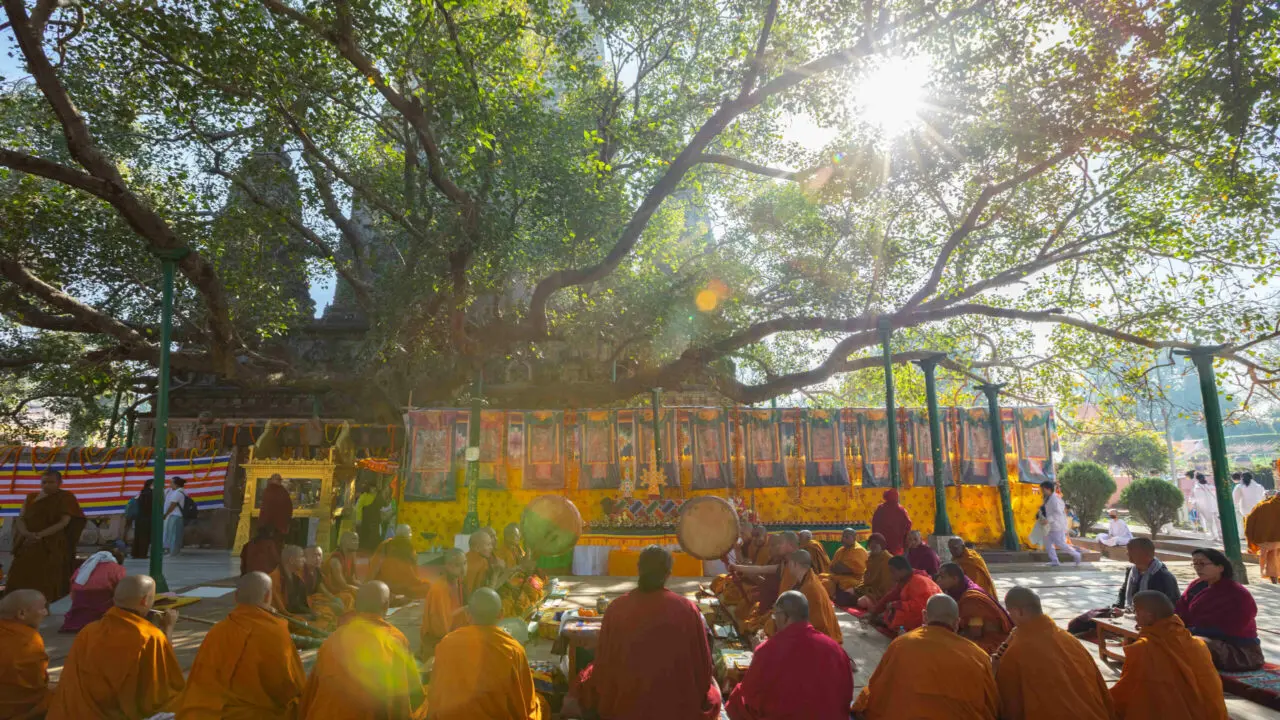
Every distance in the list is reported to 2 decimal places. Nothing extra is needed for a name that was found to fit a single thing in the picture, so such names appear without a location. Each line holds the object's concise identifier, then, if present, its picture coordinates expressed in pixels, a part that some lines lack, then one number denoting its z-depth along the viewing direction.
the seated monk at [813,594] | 5.72
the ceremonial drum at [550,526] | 8.43
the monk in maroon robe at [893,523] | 10.75
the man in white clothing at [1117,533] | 13.69
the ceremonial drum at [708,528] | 7.22
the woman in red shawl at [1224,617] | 5.56
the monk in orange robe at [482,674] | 3.86
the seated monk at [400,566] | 9.00
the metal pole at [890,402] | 10.92
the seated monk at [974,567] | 7.22
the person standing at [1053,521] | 12.86
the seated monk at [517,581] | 7.56
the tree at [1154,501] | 16.50
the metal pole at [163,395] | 8.66
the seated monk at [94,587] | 7.41
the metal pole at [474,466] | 12.55
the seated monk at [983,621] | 5.59
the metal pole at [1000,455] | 14.02
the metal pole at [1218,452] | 8.55
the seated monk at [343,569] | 8.34
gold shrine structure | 12.87
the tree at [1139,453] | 28.58
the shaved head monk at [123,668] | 4.21
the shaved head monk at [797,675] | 3.95
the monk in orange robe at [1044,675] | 3.88
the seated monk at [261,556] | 8.62
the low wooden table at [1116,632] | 6.05
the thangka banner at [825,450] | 14.56
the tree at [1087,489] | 18.25
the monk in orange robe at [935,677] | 3.74
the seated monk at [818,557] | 8.96
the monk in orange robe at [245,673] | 4.00
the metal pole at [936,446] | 11.08
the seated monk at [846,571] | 8.88
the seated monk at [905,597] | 6.80
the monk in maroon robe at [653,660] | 4.18
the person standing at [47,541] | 8.31
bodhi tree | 9.62
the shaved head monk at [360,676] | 3.93
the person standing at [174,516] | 14.19
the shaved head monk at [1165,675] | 4.06
